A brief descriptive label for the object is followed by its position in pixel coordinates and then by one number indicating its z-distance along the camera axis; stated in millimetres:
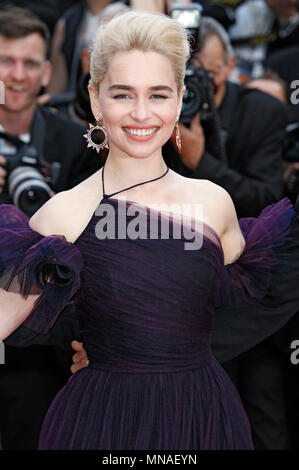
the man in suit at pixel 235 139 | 3051
